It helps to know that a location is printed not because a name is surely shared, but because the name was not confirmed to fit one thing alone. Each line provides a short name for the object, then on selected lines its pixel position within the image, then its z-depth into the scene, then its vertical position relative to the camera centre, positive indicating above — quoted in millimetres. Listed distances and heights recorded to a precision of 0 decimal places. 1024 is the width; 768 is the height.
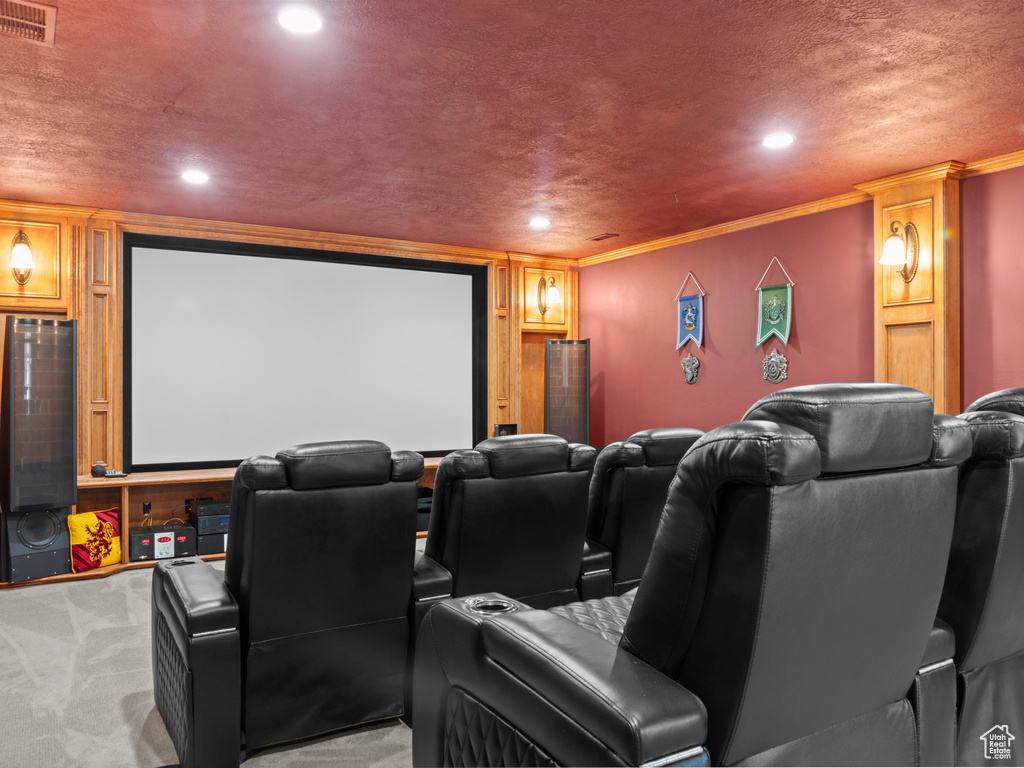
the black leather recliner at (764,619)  1014 -375
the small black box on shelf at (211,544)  5270 -1180
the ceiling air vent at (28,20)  2428 +1289
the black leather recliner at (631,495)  2568 -410
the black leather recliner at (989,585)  1482 -440
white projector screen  5656 +299
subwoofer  4508 -1026
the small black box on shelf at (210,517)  5262 -976
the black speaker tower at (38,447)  4535 -393
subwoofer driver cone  4578 -930
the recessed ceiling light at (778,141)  3785 +1319
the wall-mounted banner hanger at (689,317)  6051 +585
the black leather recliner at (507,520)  2271 -449
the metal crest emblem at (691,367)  6105 +155
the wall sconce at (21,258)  4930 +892
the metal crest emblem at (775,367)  5316 +135
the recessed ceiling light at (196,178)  4445 +1326
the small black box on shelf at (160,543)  5078 -1128
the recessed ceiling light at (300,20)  2473 +1305
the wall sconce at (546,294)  7383 +949
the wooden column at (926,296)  4211 +543
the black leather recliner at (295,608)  1959 -656
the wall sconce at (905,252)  4355 +816
